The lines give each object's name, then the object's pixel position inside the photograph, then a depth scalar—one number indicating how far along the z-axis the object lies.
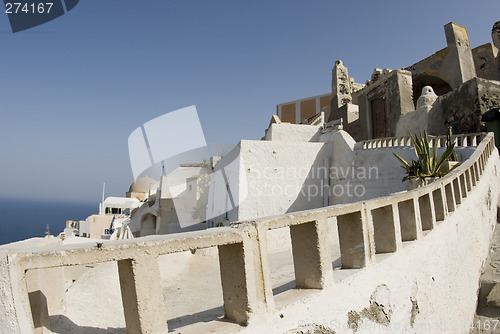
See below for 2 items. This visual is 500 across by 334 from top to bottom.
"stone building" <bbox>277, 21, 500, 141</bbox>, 12.51
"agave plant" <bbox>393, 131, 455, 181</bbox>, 7.79
